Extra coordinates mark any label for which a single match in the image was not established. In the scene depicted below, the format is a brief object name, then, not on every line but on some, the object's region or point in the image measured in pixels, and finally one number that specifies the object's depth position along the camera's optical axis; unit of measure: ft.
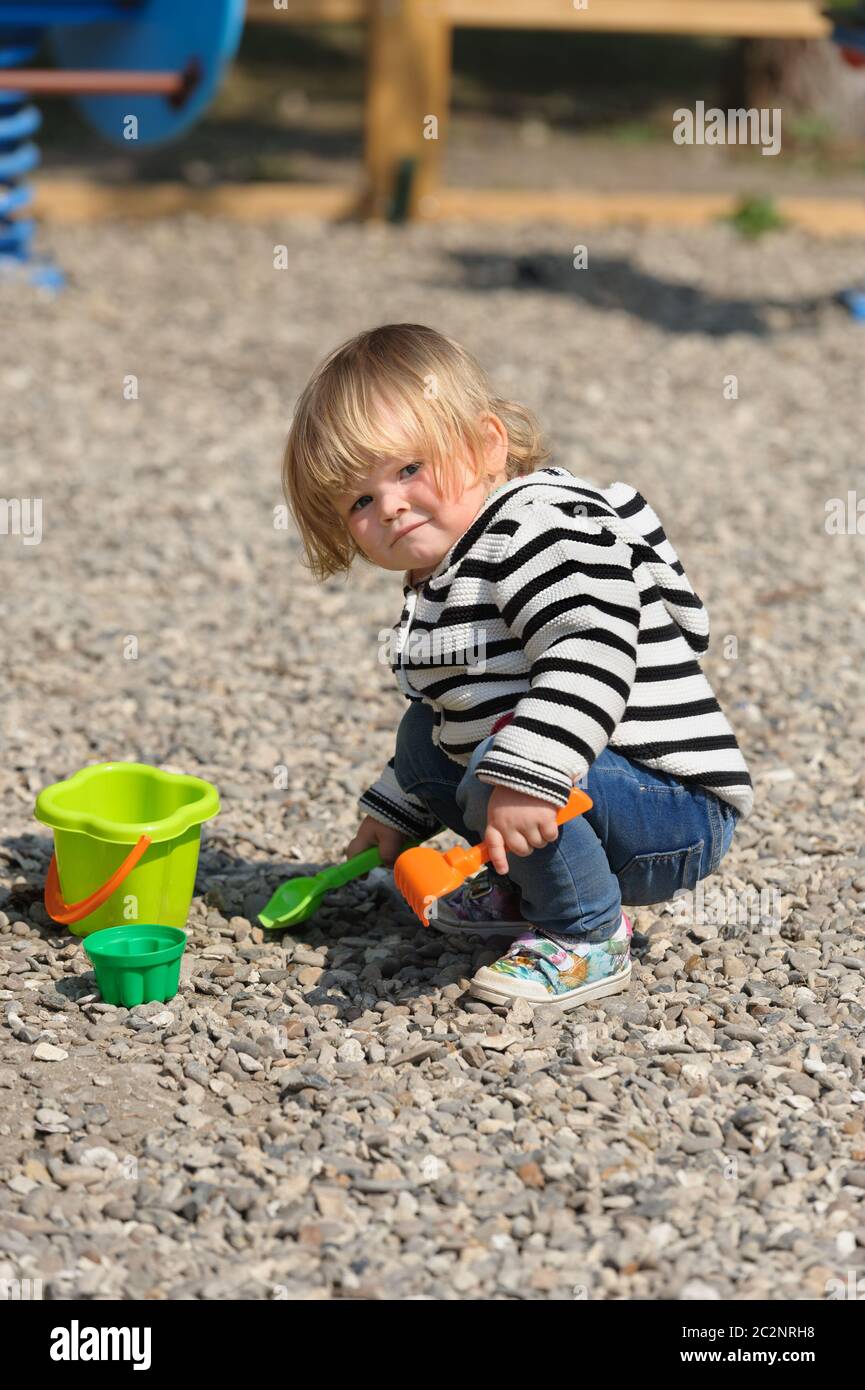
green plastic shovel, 17.71
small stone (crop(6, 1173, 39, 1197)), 13.75
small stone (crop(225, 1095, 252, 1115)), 14.85
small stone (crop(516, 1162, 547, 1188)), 13.79
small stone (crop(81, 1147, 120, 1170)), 14.10
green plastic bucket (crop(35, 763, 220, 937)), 16.53
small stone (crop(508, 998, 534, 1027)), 15.96
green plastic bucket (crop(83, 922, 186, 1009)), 16.01
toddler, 14.82
